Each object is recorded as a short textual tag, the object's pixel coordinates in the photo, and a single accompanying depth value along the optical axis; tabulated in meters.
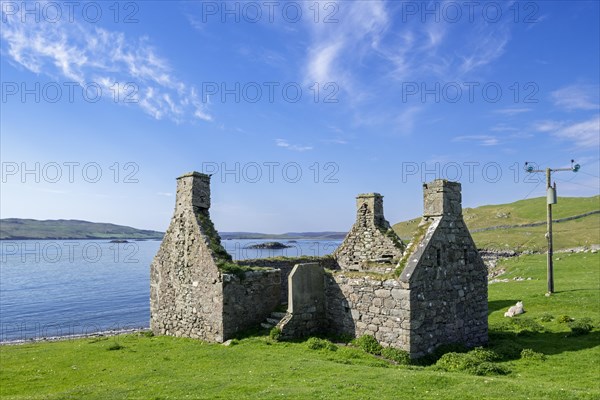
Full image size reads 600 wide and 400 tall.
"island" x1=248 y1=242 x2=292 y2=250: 169.62
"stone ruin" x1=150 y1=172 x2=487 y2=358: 15.50
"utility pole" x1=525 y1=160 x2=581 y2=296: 26.77
